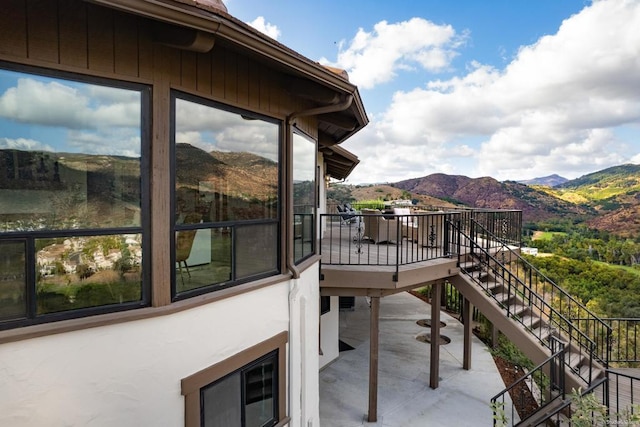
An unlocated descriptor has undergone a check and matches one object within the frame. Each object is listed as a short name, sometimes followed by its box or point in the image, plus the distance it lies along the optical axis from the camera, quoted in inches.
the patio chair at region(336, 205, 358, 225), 529.2
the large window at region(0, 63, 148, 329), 89.0
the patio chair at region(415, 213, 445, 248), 323.0
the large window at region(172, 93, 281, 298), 119.1
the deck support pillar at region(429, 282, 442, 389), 311.7
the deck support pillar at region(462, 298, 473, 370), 341.7
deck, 264.2
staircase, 247.3
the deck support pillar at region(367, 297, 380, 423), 270.8
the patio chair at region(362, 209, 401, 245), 373.4
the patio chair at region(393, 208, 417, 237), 397.1
